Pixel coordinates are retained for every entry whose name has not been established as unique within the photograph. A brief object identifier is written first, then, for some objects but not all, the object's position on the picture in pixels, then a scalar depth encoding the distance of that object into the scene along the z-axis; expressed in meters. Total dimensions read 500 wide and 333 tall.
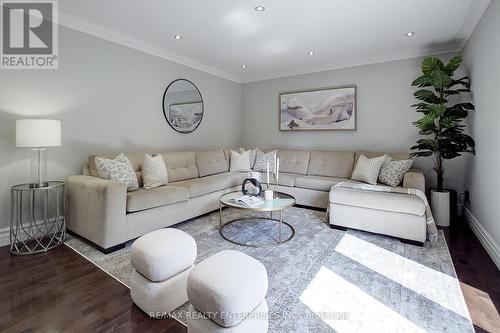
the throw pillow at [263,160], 4.54
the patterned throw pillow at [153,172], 3.07
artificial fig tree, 3.02
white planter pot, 3.07
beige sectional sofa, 2.37
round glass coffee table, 2.55
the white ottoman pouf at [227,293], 1.13
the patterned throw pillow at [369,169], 3.51
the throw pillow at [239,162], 4.54
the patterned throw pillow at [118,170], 2.68
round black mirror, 4.04
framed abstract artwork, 4.35
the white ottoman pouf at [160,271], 1.50
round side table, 2.46
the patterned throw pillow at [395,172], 3.31
